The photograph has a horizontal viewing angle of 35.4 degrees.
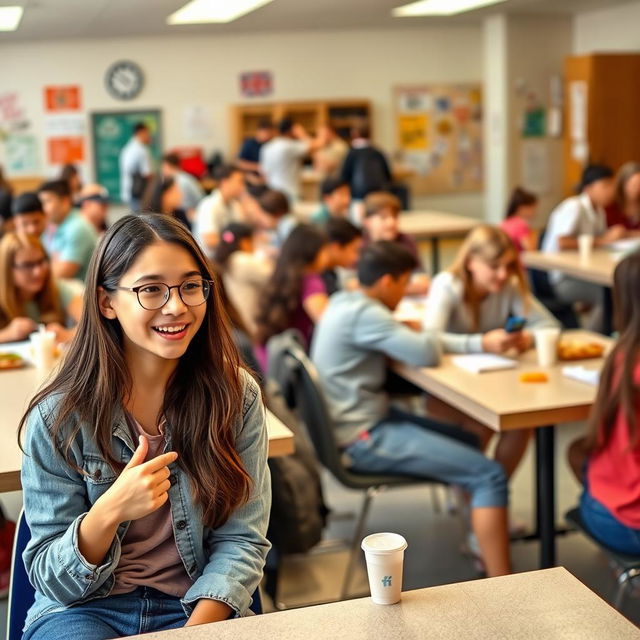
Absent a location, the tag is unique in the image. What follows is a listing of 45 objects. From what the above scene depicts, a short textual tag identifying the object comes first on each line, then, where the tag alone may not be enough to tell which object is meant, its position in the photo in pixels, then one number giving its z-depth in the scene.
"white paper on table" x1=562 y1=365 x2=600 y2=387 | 2.70
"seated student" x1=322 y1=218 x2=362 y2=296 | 4.10
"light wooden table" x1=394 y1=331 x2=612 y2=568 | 2.46
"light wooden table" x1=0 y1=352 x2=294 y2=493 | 1.93
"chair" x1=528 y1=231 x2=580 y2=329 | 4.96
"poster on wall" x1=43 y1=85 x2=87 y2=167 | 9.55
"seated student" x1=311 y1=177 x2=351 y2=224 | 5.91
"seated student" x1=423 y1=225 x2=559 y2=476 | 3.07
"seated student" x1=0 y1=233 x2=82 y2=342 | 3.15
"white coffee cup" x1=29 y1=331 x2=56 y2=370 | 2.83
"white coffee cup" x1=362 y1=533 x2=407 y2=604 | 1.35
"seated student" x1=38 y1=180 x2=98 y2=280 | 4.36
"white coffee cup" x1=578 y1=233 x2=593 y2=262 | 4.76
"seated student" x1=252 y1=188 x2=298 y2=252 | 5.44
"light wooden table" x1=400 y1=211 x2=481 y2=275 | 6.57
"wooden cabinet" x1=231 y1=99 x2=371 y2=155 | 10.23
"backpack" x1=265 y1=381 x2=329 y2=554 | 2.61
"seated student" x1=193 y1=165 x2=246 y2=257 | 6.26
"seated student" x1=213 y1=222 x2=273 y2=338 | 4.35
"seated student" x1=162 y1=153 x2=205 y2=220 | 7.65
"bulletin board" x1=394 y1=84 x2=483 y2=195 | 10.67
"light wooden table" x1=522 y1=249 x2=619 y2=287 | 4.37
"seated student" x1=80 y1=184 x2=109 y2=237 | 5.98
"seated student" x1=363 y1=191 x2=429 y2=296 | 4.68
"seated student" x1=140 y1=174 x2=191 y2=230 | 5.91
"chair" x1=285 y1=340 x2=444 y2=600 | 2.75
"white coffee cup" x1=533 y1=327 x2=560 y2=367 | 2.88
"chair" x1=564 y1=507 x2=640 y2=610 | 2.25
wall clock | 9.62
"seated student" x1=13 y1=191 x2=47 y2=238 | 4.16
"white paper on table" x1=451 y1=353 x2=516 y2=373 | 2.87
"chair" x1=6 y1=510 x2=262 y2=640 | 1.65
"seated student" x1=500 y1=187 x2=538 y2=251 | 5.32
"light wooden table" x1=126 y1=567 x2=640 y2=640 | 1.26
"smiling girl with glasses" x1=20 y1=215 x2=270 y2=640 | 1.51
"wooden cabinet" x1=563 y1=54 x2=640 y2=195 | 8.49
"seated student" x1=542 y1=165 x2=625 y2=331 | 5.04
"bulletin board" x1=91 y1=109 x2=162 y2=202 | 9.88
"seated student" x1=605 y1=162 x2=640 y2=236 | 5.43
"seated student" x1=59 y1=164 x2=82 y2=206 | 6.68
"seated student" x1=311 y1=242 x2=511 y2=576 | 2.73
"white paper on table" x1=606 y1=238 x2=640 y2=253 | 4.94
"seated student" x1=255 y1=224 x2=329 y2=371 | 3.74
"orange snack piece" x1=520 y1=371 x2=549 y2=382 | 2.72
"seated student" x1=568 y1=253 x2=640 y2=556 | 2.26
